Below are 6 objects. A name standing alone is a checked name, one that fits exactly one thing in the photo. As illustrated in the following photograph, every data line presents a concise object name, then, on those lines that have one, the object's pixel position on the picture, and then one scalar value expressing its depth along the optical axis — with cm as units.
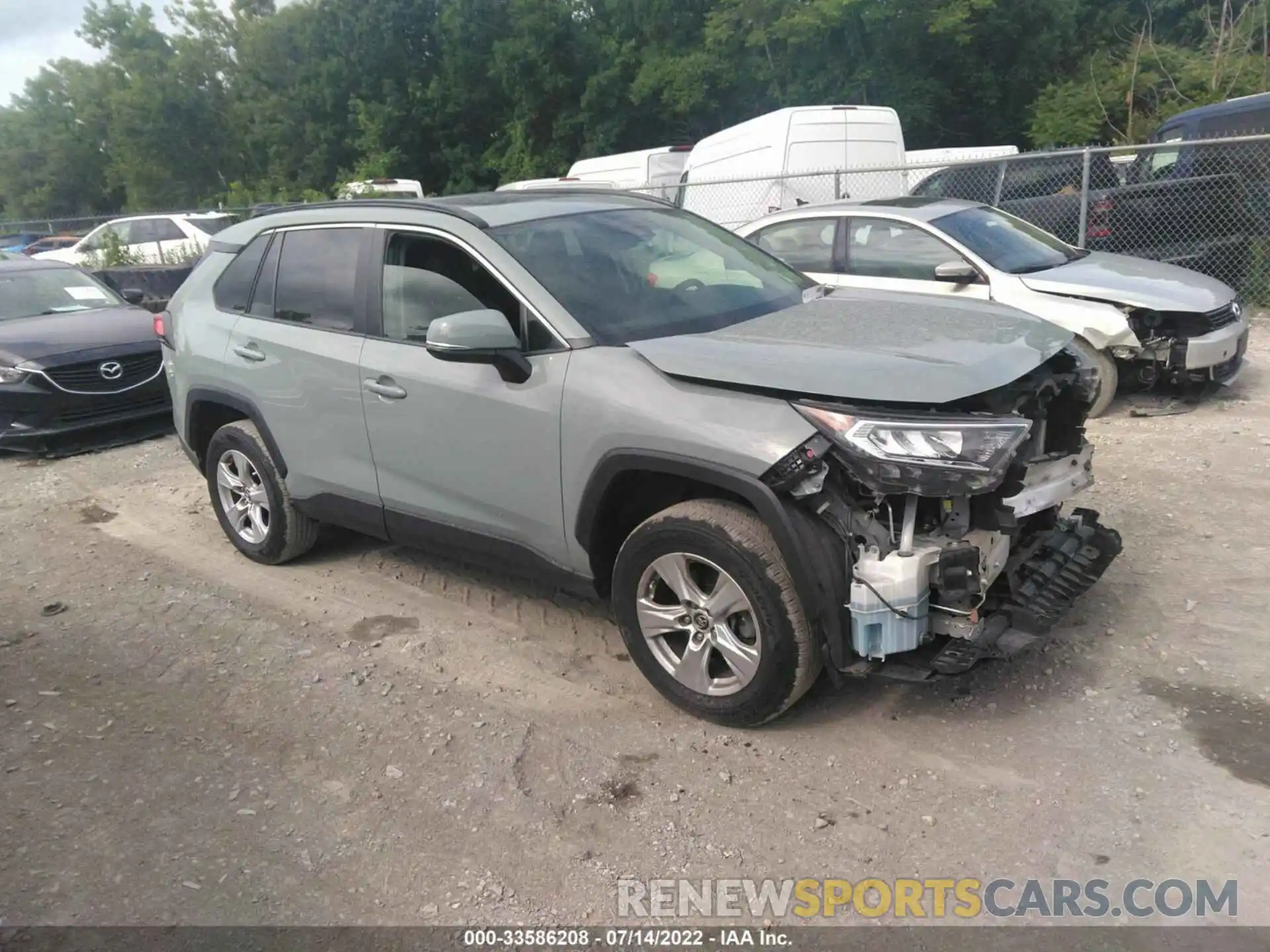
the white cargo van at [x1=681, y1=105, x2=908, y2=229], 1212
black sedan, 802
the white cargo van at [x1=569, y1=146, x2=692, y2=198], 1636
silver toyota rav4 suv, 322
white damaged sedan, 698
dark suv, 1033
